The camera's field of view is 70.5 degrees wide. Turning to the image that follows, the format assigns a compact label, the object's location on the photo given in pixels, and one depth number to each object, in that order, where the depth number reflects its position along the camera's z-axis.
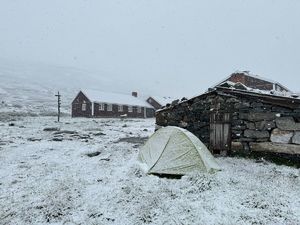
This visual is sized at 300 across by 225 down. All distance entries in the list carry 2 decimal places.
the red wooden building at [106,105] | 40.00
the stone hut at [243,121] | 8.21
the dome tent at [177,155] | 6.47
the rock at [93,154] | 9.72
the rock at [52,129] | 18.52
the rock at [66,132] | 16.82
